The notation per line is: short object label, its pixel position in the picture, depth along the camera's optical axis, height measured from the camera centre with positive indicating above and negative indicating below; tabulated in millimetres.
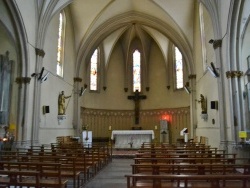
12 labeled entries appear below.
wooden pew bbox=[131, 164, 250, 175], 5332 -1096
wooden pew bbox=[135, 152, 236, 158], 7802 -887
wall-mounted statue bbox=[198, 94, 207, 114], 15547 +1443
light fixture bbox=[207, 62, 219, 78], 12125 +2638
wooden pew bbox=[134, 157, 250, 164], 6463 -987
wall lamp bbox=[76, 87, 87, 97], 20125 +2763
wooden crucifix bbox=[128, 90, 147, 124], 24359 +2618
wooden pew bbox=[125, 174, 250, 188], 3919 -776
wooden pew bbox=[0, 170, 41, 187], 4496 -1011
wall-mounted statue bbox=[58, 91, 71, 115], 16605 +1564
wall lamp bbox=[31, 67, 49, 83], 13416 +2713
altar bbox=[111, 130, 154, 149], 18298 -797
